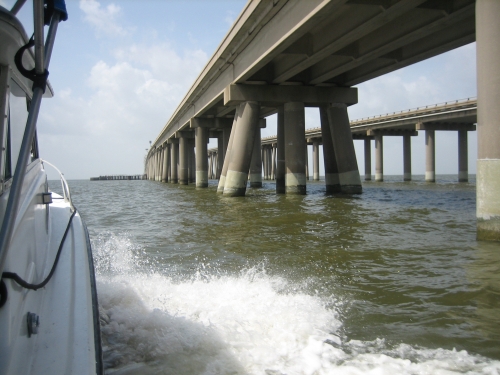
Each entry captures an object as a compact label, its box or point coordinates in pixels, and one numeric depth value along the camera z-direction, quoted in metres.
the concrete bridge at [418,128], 43.69
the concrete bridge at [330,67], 8.37
